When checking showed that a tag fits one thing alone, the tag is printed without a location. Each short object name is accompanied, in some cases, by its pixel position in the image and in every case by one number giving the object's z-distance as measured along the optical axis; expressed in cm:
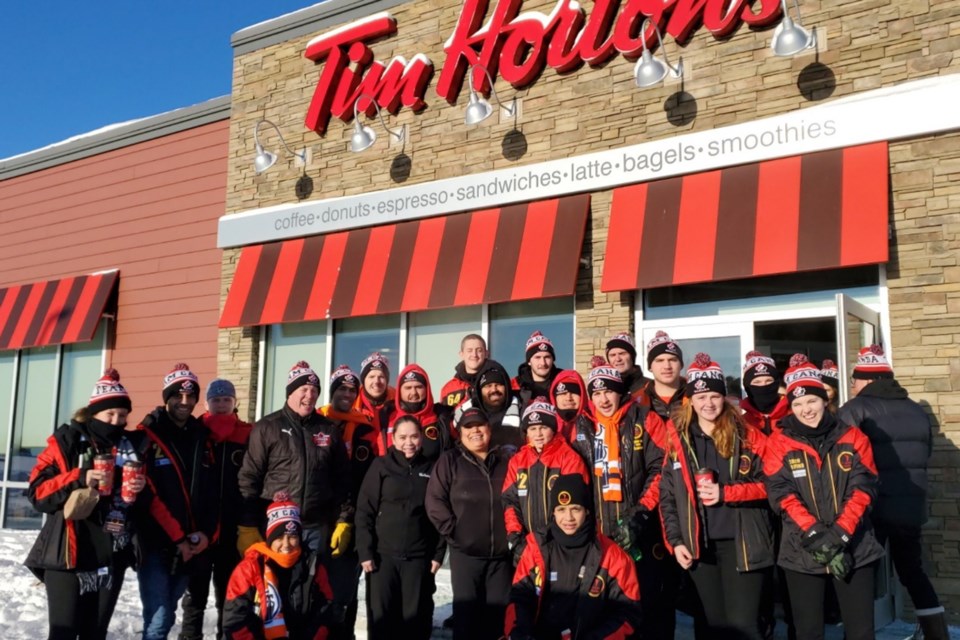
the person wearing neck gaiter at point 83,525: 470
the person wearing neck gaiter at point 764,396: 554
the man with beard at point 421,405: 589
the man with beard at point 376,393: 654
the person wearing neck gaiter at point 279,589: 457
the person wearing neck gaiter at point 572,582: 447
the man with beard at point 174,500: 540
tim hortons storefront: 720
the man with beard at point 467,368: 669
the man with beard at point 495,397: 599
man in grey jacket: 557
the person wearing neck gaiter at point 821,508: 456
